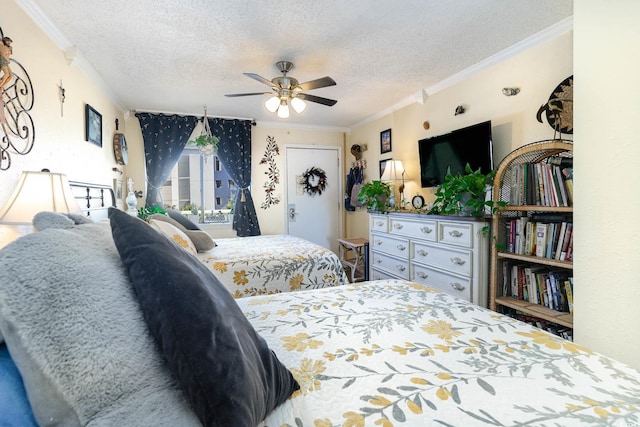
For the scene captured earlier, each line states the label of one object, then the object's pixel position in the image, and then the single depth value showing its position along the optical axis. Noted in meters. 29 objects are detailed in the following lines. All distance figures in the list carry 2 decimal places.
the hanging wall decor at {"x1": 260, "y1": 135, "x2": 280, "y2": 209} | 4.86
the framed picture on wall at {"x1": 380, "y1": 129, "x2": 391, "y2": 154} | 4.26
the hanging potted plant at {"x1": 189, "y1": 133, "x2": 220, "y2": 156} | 3.99
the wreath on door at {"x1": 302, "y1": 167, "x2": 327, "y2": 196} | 5.10
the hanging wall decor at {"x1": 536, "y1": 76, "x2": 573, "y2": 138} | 2.17
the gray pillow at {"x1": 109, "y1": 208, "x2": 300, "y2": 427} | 0.54
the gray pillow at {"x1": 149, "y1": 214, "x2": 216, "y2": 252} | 2.69
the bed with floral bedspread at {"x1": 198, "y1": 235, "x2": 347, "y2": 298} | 2.33
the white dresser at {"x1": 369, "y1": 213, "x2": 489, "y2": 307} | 2.44
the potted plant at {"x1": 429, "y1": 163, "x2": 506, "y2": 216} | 2.43
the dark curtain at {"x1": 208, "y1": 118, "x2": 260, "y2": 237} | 4.56
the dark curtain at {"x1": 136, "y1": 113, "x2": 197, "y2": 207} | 4.18
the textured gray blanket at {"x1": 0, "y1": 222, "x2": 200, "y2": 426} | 0.46
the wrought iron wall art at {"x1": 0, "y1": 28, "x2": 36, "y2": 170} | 1.59
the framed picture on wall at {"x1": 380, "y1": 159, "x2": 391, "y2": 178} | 4.37
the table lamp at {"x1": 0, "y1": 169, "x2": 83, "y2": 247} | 1.36
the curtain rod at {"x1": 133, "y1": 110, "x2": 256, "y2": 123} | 4.17
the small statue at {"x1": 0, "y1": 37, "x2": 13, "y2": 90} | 1.51
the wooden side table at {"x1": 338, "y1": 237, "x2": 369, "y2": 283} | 4.21
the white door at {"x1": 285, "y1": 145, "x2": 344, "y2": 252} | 5.04
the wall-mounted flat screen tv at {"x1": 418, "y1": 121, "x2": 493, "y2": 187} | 2.77
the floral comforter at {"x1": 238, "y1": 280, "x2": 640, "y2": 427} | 0.69
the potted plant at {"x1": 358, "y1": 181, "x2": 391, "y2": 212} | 3.69
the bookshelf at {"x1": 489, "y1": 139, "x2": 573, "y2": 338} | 2.00
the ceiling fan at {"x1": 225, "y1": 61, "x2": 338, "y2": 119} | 2.65
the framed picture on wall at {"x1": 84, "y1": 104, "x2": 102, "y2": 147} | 2.69
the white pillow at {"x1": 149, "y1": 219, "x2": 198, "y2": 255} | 2.27
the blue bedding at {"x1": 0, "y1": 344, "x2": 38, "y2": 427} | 0.45
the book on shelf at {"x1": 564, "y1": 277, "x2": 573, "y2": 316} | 1.95
